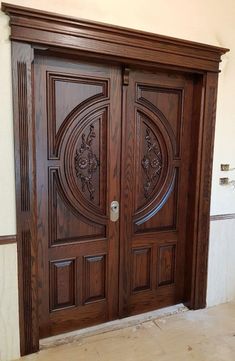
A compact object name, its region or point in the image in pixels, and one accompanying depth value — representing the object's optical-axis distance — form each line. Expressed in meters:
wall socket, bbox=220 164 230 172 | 2.36
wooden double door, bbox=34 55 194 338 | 1.91
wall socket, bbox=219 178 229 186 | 2.38
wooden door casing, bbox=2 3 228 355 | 1.63
